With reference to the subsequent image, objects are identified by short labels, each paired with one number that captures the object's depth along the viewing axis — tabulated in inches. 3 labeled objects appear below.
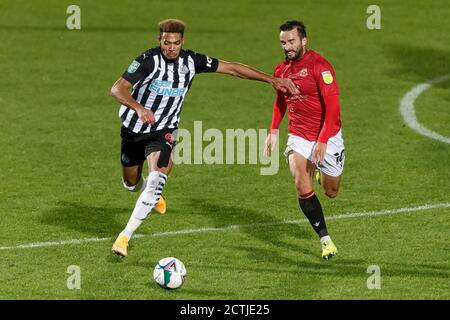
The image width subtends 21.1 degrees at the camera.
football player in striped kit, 526.3
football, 472.4
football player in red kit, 523.5
